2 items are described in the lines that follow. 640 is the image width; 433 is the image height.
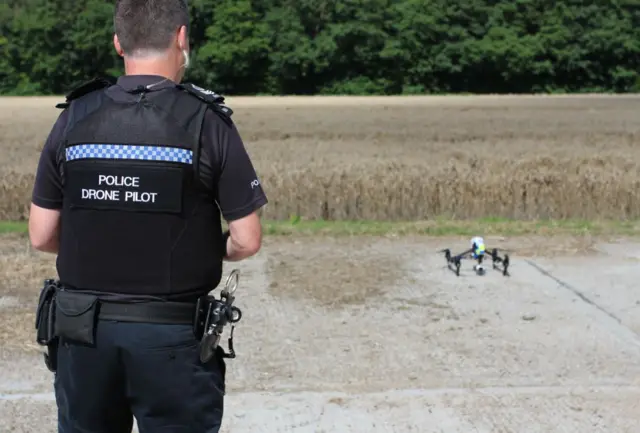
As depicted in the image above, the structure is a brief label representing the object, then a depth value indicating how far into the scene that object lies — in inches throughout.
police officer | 190.8
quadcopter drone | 636.5
